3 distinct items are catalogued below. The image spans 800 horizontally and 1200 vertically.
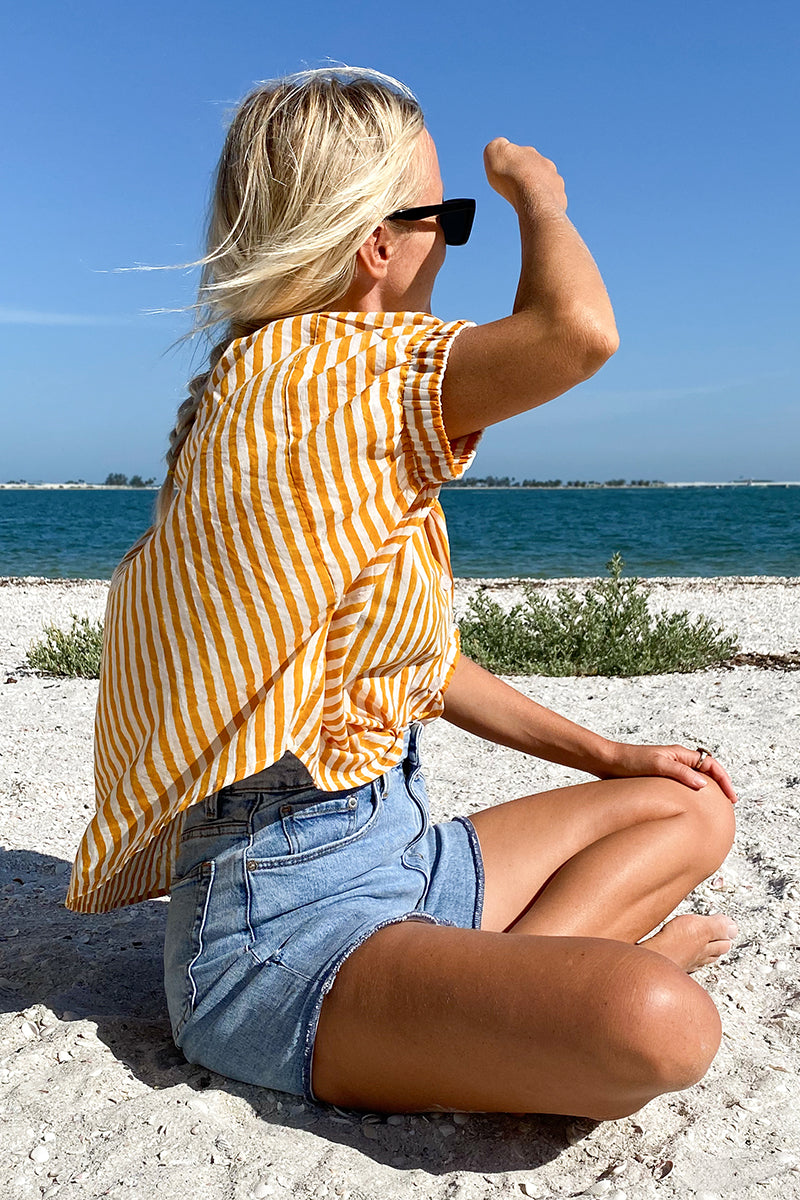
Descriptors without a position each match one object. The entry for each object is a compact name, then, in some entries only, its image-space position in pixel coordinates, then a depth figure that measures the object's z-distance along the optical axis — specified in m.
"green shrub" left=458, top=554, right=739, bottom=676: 6.75
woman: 1.69
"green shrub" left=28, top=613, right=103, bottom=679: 6.66
